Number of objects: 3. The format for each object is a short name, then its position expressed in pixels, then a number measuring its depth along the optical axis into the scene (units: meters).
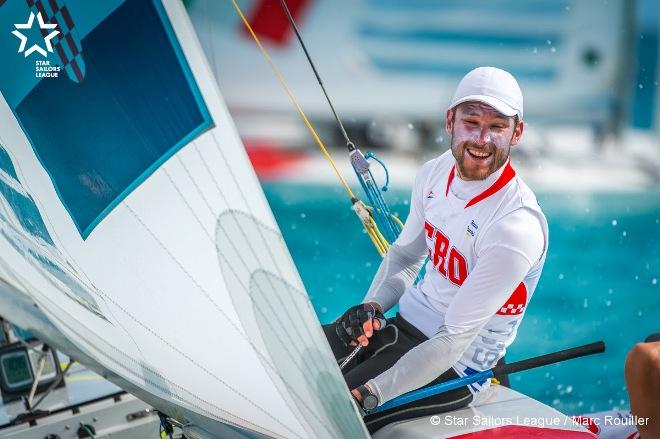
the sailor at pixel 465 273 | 15.98
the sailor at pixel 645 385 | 15.73
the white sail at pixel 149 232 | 15.37
